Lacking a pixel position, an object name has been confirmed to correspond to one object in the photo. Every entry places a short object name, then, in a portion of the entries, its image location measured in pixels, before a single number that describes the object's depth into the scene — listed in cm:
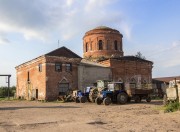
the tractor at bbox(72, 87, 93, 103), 1704
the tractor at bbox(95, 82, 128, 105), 1552
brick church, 2020
